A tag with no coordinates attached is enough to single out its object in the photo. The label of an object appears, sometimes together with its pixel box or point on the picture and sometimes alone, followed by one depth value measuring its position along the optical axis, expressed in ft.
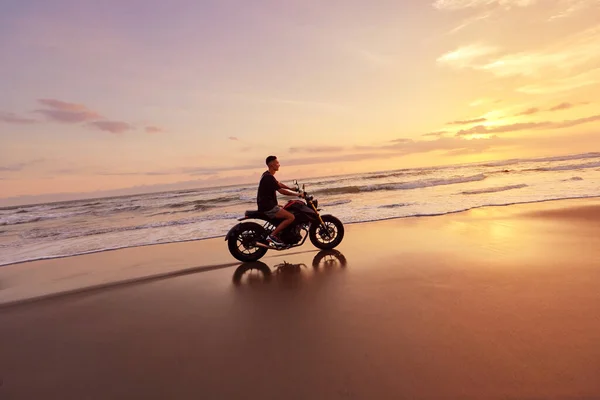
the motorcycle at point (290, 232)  23.56
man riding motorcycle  23.02
